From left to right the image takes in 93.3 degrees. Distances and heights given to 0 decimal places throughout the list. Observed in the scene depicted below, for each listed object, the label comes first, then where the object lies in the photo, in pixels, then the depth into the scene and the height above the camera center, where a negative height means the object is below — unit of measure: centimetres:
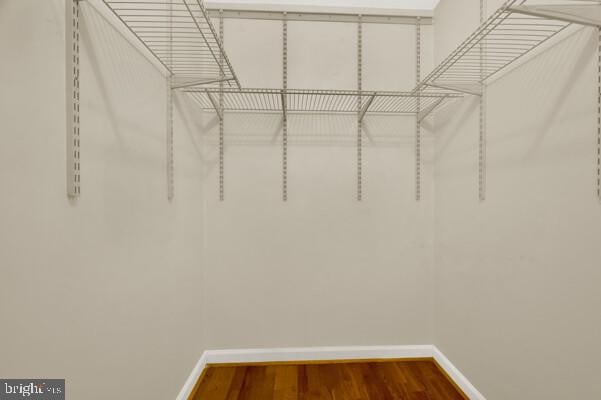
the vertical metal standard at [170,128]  141 +34
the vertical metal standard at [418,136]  194 +41
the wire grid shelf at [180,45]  118 +76
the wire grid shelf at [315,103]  181 +61
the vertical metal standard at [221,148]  186 +32
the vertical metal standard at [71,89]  79 +30
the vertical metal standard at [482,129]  145 +34
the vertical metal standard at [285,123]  188 +49
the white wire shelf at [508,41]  86 +65
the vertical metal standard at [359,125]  191 +48
